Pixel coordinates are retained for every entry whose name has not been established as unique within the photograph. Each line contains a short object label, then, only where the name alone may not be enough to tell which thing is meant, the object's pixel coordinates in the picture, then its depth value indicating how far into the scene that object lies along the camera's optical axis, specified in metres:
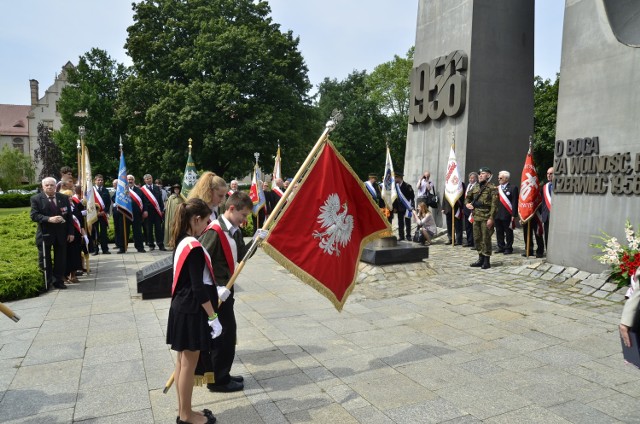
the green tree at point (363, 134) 46.25
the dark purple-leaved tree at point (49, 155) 42.19
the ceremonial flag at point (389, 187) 15.02
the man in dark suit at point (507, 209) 11.30
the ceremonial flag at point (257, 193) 16.25
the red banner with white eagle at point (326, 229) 4.48
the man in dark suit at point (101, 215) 12.37
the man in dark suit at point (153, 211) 13.05
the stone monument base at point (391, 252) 9.15
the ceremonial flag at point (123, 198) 12.55
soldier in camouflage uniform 9.77
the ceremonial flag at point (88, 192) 11.03
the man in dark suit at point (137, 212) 12.78
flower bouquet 6.82
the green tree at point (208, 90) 28.61
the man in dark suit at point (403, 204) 14.73
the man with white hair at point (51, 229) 8.08
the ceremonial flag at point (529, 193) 10.83
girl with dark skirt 3.37
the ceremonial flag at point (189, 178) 12.96
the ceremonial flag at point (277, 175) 16.62
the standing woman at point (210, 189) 4.33
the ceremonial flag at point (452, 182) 13.66
